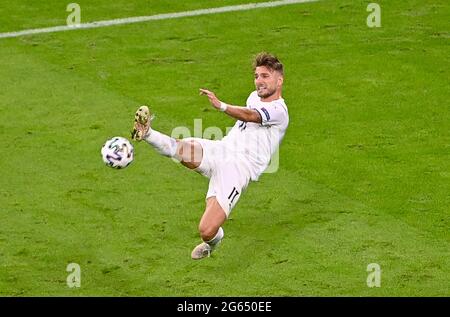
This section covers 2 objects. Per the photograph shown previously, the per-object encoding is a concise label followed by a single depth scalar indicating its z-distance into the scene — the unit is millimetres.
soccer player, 14750
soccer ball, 14195
